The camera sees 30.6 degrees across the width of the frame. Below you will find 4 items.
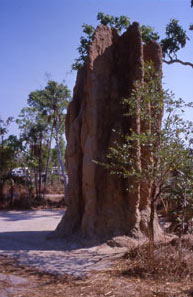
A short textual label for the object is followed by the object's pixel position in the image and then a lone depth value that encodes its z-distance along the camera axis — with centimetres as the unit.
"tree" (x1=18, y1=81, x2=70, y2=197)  2117
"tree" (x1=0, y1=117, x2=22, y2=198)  1989
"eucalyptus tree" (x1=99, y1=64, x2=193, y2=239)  596
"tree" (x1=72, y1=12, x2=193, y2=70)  1494
